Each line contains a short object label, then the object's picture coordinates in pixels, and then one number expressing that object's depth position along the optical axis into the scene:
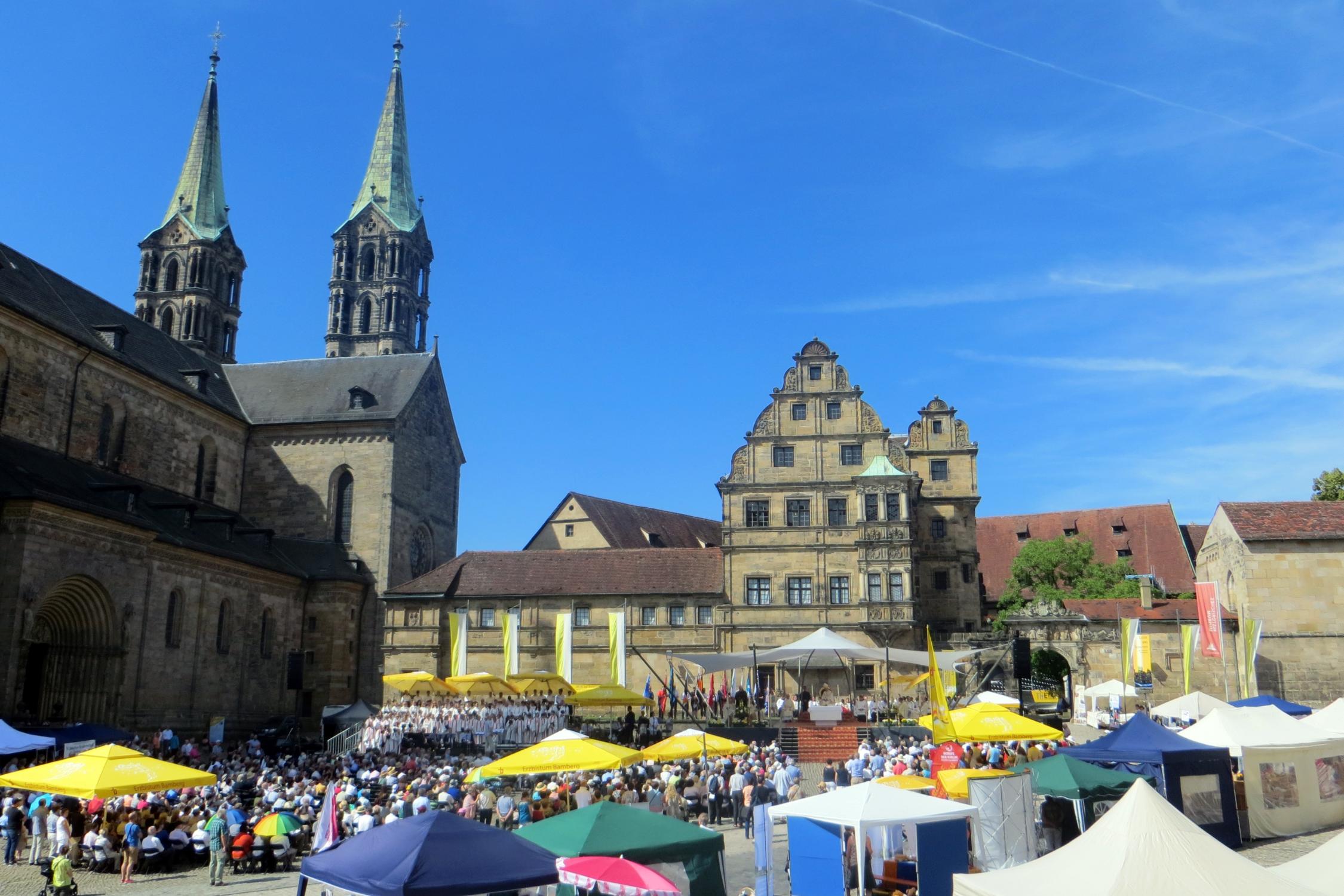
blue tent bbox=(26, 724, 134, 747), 26.00
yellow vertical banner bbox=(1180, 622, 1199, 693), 36.75
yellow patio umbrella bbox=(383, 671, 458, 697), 34.84
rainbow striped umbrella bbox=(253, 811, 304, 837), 19.12
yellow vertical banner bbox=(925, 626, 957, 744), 21.75
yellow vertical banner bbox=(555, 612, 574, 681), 39.38
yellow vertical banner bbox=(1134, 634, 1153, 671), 41.50
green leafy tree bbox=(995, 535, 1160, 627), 51.72
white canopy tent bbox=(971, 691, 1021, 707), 31.81
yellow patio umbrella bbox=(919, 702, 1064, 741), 22.55
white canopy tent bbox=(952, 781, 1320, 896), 9.09
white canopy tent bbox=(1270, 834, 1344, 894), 9.25
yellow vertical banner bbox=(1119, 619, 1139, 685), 38.34
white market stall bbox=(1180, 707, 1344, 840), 19.30
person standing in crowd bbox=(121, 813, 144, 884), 18.05
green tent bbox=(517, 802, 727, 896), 10.84
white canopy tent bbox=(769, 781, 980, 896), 13.37
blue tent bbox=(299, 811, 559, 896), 9.08
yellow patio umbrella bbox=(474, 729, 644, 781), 18.95
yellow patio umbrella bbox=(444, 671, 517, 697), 34.56
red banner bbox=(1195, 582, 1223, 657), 36.47
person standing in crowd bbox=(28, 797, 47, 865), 19.34
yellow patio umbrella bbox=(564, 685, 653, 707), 33.94
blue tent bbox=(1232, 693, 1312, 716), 29.38
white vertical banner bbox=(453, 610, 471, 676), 41.06
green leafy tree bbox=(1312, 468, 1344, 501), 52.91
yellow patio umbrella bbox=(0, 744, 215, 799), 17.09
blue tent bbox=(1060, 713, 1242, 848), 17.86
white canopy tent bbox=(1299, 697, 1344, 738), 21.12
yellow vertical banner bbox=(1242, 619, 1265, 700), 35.00
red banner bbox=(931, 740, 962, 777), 20.89
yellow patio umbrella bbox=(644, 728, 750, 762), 22.81
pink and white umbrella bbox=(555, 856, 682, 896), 10.29
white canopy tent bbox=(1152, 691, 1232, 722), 27.62
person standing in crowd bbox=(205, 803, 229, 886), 17.50
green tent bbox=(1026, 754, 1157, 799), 16.53
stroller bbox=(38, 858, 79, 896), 15.66
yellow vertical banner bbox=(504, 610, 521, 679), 40.19
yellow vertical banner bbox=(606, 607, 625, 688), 38.62
